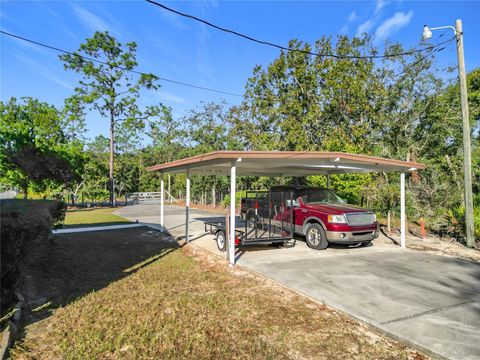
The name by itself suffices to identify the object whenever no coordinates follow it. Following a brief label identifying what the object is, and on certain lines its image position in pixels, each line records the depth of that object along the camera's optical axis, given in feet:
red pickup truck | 28.07
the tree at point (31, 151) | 33.32
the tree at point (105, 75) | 106.30
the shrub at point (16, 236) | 12.74
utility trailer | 28.17
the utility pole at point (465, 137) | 31.20
